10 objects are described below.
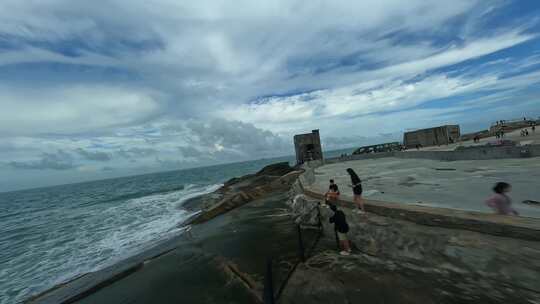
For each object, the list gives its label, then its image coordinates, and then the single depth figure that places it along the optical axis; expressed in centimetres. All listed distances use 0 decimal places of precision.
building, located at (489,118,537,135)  3806
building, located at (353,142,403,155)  3778
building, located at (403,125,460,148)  3684
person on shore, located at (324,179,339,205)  833
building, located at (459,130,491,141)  3563
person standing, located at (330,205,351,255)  667
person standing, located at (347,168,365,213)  780
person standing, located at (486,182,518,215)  542
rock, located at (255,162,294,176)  3155
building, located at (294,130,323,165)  3828
